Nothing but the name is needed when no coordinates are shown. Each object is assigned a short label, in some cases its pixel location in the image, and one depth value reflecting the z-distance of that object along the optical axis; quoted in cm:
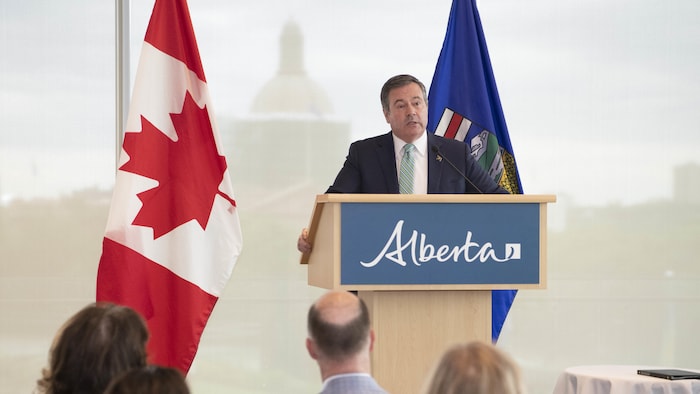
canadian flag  916
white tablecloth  818
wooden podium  691
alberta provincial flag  1087
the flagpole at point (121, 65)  1102
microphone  781
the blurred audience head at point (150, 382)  348
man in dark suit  827
